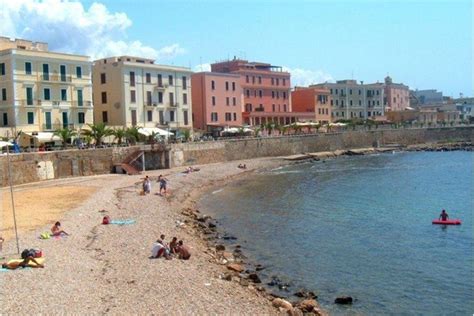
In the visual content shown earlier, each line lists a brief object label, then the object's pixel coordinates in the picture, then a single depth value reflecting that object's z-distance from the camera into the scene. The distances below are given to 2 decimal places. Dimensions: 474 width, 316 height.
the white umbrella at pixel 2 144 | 41.44
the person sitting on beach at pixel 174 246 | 22.80
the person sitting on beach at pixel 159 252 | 21.91
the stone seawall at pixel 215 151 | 44.84
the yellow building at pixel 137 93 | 63.44
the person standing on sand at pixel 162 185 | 41.66
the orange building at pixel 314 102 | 102.19
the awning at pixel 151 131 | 57.12
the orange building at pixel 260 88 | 86.88
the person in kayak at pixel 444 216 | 32.47
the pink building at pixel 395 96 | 133.38
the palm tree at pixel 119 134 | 54.81
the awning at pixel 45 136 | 48.92
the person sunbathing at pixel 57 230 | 24.91
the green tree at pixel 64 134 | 49.06
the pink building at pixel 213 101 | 77.88
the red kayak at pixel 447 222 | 32.06
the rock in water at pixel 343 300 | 18.95
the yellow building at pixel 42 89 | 52.09
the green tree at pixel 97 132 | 52.22
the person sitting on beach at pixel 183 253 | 22.33
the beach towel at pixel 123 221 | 29.39
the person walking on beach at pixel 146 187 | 40.78
